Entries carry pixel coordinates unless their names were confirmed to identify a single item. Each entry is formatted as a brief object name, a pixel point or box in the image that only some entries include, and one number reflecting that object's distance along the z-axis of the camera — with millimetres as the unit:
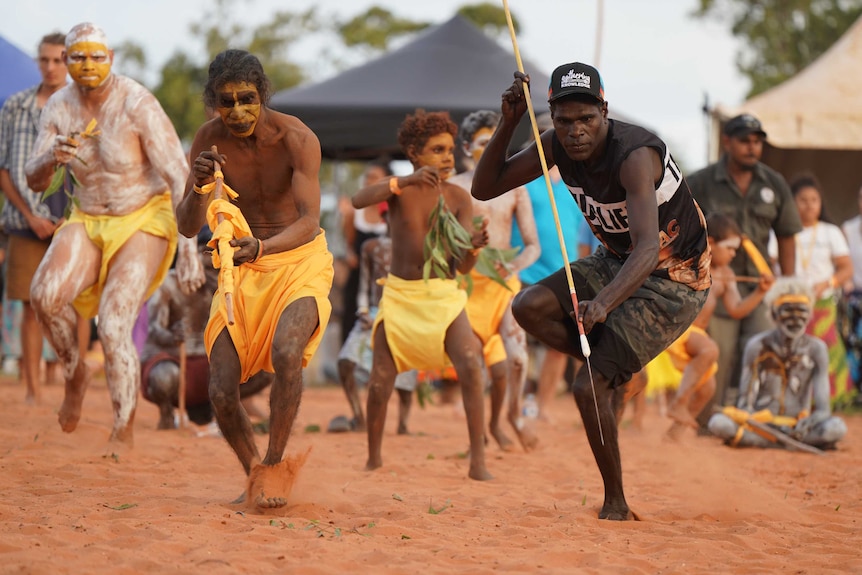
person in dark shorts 11156
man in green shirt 21172
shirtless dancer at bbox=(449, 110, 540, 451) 17500
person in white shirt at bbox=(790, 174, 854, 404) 22906
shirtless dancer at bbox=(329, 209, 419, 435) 19922
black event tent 29609
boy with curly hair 14758
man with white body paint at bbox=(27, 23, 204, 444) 15102
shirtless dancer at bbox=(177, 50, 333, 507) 11375
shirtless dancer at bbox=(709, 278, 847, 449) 19562
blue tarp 25250
